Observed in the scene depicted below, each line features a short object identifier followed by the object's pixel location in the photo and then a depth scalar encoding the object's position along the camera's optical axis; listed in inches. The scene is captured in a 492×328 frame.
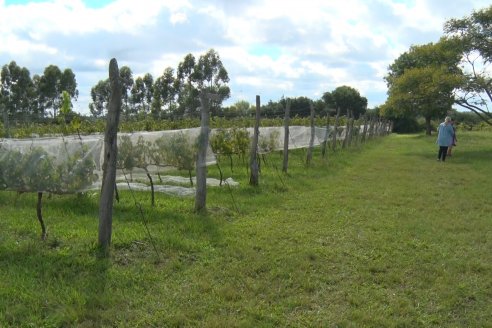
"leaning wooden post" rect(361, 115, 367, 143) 1137.8
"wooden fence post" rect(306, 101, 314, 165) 568.4
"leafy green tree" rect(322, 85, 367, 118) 2588.6
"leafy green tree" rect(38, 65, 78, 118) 1338.6
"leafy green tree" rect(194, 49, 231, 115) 1364.4
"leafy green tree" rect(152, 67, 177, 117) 1382.9
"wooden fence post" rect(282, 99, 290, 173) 474.6
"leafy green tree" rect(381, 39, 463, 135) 882.1
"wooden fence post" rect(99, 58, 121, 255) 198.8
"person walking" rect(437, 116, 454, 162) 633.0
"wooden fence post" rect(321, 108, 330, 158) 658.9
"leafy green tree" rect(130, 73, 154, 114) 1497.3
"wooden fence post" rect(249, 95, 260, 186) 392.5
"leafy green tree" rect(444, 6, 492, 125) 883.4
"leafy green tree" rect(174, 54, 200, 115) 1337.8
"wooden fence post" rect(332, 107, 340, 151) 765.3
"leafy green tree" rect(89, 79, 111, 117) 1354.8
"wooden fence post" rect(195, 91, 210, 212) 287.7
